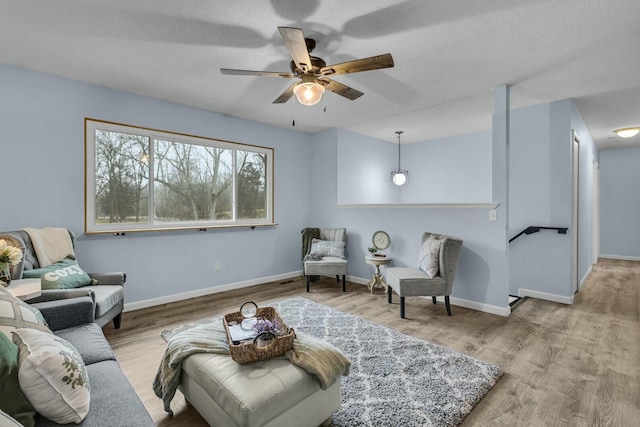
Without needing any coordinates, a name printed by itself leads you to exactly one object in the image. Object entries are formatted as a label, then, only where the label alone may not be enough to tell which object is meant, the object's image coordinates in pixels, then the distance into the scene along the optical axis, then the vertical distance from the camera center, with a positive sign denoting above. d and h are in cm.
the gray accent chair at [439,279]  330 -71
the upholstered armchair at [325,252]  437 -57
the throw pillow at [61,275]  242 -49
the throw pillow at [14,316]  123 -43
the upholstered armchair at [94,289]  225 -60
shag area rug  177 -114
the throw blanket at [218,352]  156 -76
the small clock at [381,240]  437 -36
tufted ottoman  135 -84
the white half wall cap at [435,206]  345 +11
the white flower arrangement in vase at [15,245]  225 -25
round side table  417 -83
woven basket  155 -69
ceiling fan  200 +105
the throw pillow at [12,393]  101 -60
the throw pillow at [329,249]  464 -53
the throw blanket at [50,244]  264 -26
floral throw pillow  106 -59
